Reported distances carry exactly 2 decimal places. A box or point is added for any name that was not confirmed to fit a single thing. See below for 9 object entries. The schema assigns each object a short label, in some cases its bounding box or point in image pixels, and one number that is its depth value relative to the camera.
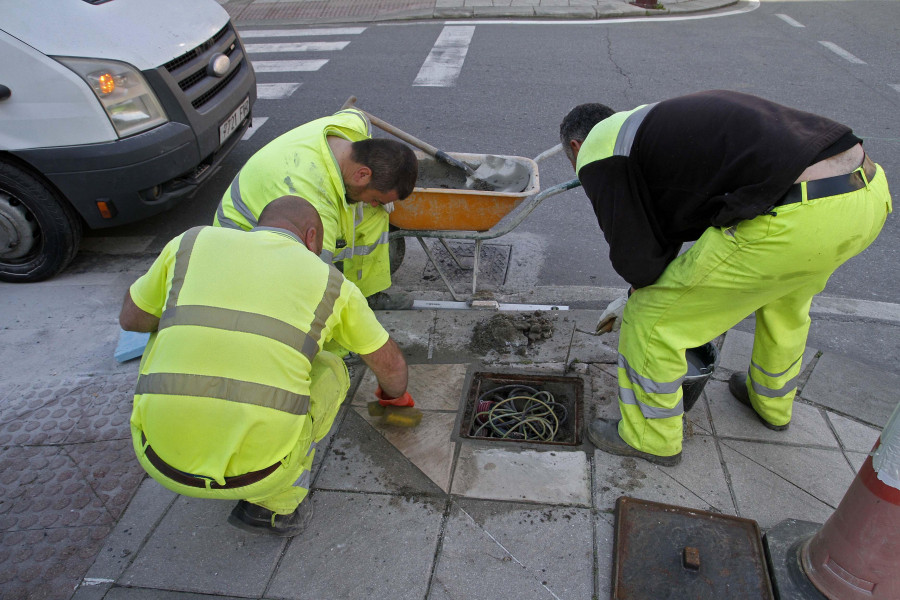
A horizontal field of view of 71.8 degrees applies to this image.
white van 3.82
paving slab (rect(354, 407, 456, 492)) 2.86
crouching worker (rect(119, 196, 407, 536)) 2.00
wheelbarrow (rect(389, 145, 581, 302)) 3.54
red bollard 1.90
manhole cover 2.33
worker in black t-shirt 2.21
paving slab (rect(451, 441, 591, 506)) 2.73
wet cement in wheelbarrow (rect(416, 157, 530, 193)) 4.29
